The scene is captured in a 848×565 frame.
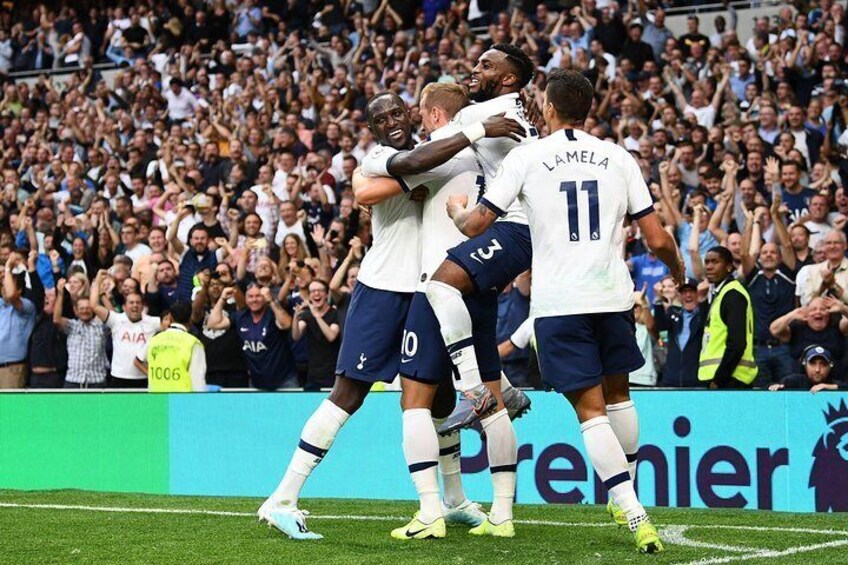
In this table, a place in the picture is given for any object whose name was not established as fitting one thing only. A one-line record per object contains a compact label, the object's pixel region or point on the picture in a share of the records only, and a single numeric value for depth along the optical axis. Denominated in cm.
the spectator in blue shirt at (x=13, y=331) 1677
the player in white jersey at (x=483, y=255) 718
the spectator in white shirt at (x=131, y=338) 1557
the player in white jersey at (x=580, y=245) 676
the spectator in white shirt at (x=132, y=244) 1800
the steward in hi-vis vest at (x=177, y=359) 1416
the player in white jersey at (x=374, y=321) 754
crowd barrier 1094
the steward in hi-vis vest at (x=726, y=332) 1168
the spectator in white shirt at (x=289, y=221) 1706
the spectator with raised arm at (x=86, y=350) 1599
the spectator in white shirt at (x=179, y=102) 2408
